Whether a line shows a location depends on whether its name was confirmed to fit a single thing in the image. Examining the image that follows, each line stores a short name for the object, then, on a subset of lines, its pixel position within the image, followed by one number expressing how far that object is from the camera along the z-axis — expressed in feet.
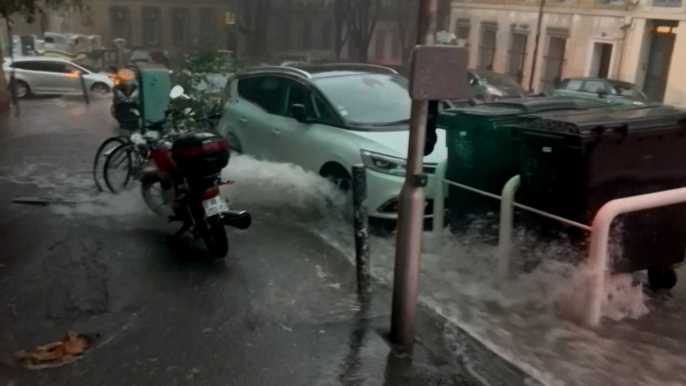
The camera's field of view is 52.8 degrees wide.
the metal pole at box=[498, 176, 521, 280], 17.94
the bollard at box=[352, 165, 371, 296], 17.67
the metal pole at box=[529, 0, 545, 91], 88.79
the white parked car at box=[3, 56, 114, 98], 73.36
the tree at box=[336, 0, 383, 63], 100.89
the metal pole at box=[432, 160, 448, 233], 21.44
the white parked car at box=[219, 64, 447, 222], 23.03
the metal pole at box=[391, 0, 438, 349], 14.07
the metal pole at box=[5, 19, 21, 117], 58.49
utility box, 35.09
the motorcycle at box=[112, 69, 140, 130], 36.94
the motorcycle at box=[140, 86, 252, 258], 19.98
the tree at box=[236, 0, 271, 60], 106.45
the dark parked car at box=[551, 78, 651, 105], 61.16
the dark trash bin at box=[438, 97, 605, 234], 19.69
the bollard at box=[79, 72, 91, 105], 70.49
